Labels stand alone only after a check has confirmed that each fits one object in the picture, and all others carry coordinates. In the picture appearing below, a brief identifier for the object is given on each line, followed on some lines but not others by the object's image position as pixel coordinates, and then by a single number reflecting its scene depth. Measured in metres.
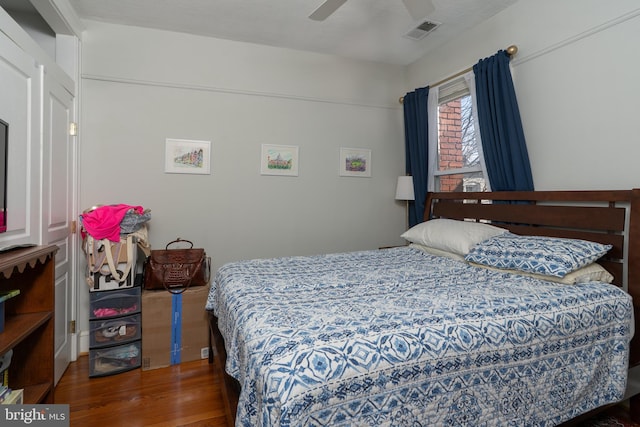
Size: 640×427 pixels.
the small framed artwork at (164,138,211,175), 2.88
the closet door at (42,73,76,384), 2.03
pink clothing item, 2.25
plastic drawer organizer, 2.27
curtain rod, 2.43
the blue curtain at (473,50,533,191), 2.42
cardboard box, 2.38
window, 2.93
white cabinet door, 1.58
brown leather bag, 2.46
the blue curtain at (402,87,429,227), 3.28
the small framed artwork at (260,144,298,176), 3.17
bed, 1.01
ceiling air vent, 2.76
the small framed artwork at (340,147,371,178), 3.46
